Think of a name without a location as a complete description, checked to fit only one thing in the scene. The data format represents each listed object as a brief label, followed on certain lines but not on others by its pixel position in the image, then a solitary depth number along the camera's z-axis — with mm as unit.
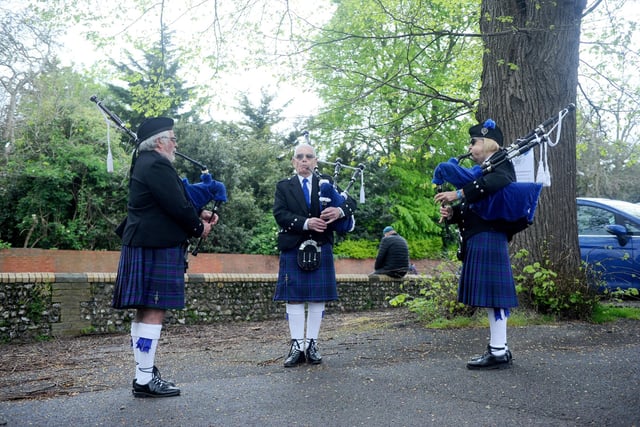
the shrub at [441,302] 7684
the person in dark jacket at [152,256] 4492
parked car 9727
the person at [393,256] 13508
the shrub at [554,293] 7328
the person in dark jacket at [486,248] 5066
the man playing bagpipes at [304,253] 5672
